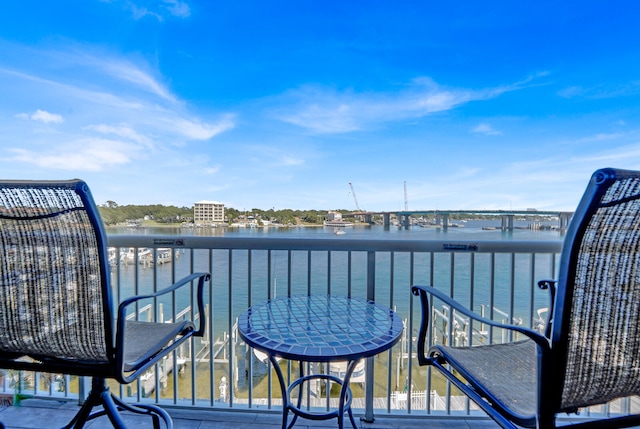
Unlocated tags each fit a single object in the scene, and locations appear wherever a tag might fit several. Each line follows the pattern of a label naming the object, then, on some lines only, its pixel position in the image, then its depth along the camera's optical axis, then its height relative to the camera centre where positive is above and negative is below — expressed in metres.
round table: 1.10 -0.53
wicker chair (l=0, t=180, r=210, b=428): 1.01 -0.28
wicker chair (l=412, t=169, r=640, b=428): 0.77 -0.30
